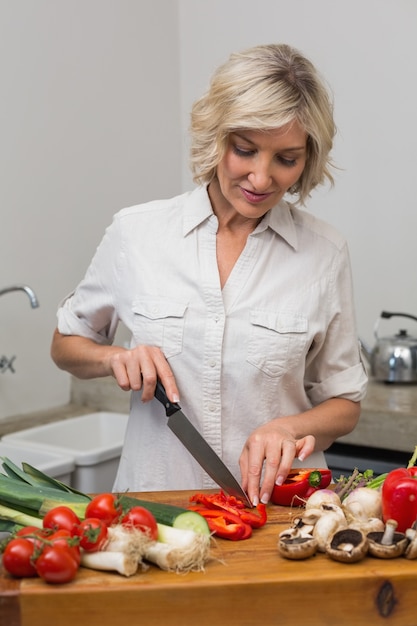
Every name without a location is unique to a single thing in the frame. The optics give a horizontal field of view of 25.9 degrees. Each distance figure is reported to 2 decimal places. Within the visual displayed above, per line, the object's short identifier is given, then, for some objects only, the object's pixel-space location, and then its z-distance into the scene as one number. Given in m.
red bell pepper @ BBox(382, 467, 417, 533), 1.30
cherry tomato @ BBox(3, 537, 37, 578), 1.12
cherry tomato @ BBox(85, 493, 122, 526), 1.25
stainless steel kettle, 3.13
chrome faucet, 2.71
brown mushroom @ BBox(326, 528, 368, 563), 1.20
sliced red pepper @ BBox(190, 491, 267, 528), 1.38
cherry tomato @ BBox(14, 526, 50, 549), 1.15
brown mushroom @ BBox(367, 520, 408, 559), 1.22
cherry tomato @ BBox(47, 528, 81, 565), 1.15
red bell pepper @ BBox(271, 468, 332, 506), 1.52
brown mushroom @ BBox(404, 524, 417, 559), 1.22
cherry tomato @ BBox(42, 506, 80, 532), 1.19
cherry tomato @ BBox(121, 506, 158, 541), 1.21
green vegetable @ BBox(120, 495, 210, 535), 1.27
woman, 1.62
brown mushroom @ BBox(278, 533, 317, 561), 1.22
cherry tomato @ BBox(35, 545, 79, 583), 1.10
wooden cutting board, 1.11
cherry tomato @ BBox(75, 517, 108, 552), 1.17
